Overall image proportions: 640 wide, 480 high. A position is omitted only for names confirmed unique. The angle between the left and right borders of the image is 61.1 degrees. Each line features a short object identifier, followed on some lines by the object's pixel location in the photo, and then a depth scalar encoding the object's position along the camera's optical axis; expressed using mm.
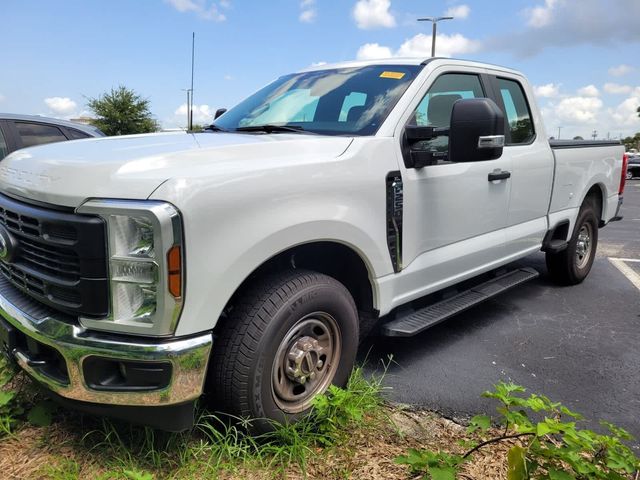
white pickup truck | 1998
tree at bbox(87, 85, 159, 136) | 30672
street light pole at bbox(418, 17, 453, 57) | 21567
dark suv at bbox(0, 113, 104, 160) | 5723
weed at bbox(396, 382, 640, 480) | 1830
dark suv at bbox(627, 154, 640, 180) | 27703
